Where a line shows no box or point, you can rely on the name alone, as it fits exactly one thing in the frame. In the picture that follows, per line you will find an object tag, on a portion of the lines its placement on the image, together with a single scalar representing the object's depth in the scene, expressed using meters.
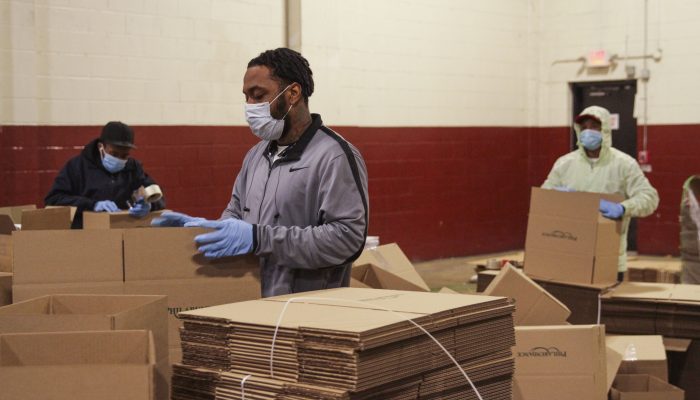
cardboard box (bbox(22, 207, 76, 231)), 4.22
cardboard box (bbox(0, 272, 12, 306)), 3.14
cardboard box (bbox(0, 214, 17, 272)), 3.63
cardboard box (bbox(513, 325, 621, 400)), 3.59
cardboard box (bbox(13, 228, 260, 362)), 2.97
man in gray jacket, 2.80
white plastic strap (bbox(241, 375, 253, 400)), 2.25
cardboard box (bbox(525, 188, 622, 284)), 4.95
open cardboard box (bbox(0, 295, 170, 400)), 2.54
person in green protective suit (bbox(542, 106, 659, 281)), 5.43
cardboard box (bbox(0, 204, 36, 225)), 4.97
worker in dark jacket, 5.34
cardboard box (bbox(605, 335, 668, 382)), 4.16
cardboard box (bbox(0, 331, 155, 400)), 2.24
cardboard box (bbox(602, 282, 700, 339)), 4.66
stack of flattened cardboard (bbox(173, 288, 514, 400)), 2.12
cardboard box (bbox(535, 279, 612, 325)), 4.90
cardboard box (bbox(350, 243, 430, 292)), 4.64
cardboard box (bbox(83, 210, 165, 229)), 4.29
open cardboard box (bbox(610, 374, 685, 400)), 3.85
